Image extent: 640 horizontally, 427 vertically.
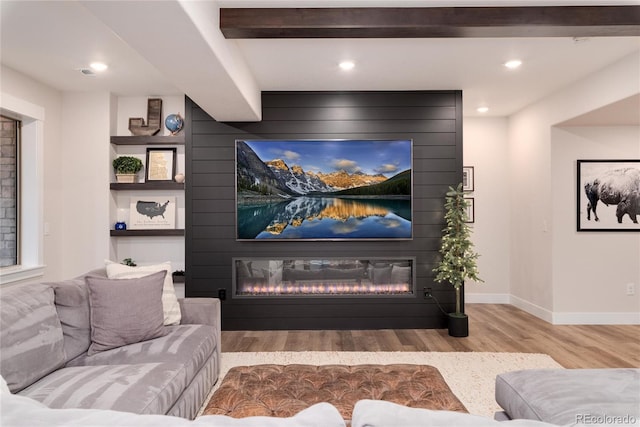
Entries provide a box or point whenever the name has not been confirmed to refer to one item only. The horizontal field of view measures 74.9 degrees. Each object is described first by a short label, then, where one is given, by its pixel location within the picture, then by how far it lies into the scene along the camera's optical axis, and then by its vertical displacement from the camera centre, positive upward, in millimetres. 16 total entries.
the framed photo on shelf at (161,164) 4723 +576
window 4141 +199
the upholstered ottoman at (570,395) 1461 -688
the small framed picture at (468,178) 5820 +512
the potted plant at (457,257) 4254 -435
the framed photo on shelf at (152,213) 4723 +21
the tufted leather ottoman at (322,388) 1781 -808
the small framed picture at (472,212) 5816 +38
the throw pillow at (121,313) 2438 -590
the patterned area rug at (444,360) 3158 -1231
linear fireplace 4633 -691
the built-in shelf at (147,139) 4605 +837
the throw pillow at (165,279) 2830 -463
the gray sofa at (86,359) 1819 -769
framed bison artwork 4789 +226
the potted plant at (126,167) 4602 +527
